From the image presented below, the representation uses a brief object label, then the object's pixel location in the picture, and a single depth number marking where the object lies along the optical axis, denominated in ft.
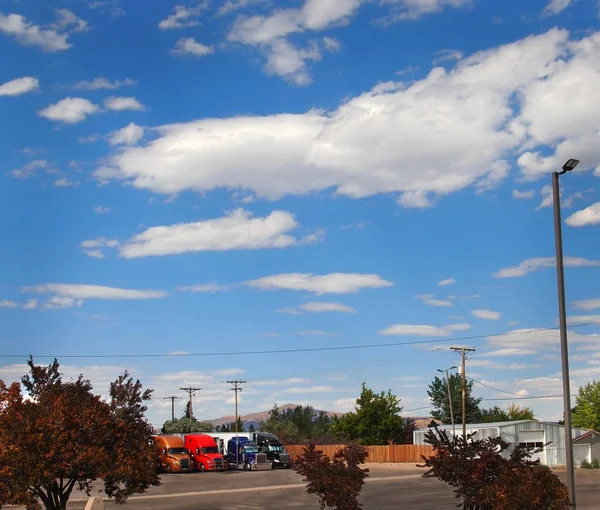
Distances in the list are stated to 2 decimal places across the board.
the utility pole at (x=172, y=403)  399.03
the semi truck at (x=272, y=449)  226.17
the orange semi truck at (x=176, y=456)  206.08
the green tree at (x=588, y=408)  374.57
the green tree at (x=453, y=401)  394.11
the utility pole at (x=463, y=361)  236.02
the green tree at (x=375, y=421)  324.39
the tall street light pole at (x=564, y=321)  64.90
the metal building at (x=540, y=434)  252.21
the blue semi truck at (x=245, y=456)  221.66
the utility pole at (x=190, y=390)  366.43
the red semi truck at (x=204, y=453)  209.67
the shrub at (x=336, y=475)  69.26
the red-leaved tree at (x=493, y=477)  61.62
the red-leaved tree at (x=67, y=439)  65.26
